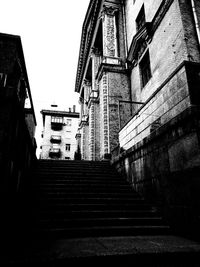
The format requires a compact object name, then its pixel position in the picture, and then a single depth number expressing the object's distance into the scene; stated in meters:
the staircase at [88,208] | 4.32
